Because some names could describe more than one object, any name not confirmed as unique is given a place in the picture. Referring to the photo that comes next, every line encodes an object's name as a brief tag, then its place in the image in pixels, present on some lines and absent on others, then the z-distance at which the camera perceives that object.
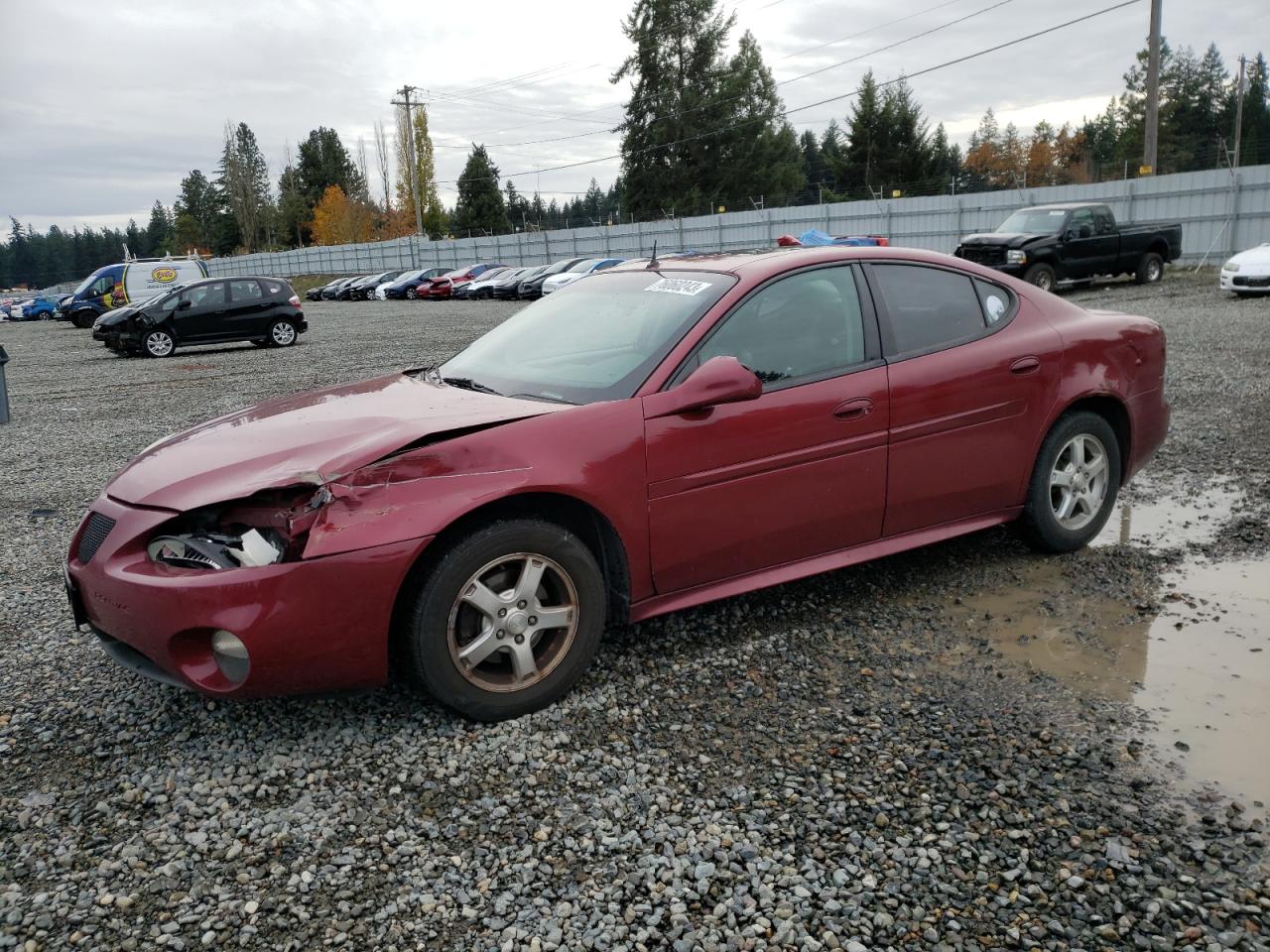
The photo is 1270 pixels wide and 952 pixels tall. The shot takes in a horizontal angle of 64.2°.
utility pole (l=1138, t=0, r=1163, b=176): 25.19
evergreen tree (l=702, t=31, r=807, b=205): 60.34
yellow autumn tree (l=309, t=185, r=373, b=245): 82.06
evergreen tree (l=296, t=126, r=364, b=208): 96.50
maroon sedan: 3.11
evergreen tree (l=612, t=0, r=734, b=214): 60.59
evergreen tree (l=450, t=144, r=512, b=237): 78.75
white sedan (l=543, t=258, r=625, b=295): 31.42
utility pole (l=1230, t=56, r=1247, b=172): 61.73
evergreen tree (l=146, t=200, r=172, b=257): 126.95
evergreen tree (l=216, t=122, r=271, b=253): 89.00
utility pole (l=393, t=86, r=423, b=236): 60.63
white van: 28.08
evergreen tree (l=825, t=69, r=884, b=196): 59.31
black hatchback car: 19.31
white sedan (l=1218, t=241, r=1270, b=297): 17.27
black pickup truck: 19.25
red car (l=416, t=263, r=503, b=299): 40.53
